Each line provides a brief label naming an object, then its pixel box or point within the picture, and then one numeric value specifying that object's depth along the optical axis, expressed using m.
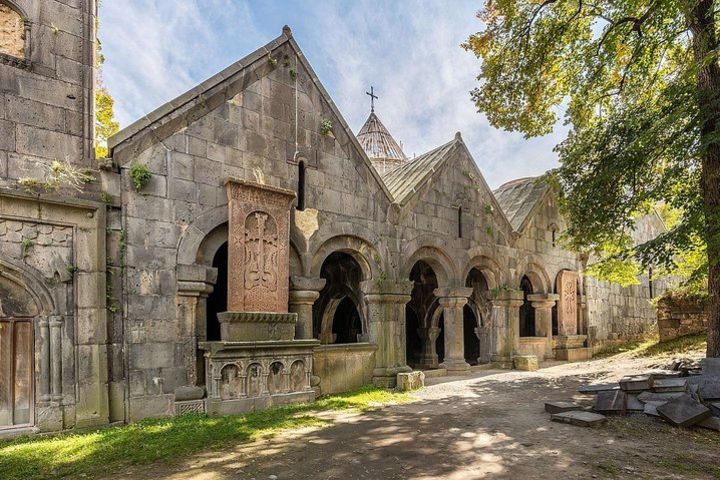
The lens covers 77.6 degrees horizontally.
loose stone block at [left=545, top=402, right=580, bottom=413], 6.82
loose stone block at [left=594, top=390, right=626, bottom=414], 6.61
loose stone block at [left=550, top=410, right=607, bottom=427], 6.09
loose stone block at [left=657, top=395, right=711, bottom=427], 5.82
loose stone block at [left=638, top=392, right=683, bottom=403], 6.48
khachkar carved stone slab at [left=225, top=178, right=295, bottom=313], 7.38
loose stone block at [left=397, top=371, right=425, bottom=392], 9.34
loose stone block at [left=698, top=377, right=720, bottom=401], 6.30
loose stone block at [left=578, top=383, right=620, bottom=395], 7.50
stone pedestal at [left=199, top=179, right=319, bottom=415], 7.11
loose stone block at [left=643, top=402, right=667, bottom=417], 6.29
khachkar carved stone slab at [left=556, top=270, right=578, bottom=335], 14.78
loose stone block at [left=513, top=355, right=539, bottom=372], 12.38
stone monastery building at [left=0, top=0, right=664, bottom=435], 6.06
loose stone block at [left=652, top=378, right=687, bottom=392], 6.84
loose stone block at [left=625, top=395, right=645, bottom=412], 6.59
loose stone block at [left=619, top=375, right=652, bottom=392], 7.01
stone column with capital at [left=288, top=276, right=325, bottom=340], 8.45
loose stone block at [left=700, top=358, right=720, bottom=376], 7.09
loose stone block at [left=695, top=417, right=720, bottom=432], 5.68
